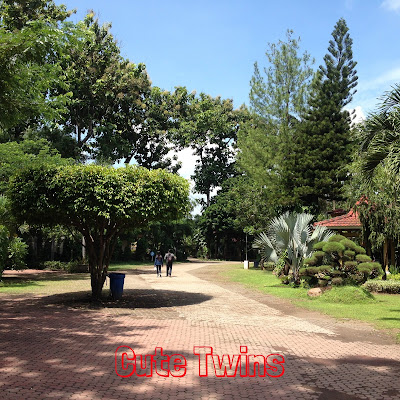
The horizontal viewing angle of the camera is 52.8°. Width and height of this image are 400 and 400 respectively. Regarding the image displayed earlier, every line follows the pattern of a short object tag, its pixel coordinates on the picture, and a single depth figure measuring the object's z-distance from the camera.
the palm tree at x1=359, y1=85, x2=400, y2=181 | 9.62
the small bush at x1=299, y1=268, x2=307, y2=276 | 16.02
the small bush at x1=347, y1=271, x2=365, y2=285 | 15.41
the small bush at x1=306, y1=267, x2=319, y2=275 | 15.72
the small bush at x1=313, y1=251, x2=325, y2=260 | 15.81
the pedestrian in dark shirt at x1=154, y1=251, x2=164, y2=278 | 24.23
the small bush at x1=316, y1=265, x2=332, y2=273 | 15.70
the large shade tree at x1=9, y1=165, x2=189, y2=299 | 12.03
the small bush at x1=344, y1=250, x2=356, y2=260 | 15.37
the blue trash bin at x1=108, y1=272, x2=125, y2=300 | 14.05
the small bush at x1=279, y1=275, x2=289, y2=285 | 19.12
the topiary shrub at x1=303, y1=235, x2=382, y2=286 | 15.11
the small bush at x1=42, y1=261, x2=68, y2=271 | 30.08
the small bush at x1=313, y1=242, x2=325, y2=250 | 15.90
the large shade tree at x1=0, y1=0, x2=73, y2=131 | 9.27
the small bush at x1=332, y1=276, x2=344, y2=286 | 15.21
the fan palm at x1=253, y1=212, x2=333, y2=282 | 17.86
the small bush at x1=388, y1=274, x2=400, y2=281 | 18.66
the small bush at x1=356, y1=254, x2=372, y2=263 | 15.17
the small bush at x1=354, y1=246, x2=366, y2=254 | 15.63
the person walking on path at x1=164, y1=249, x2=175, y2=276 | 24.36
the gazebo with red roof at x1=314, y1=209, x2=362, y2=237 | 22.34
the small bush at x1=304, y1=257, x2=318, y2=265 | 15.88
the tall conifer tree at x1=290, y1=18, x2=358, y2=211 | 27.12
